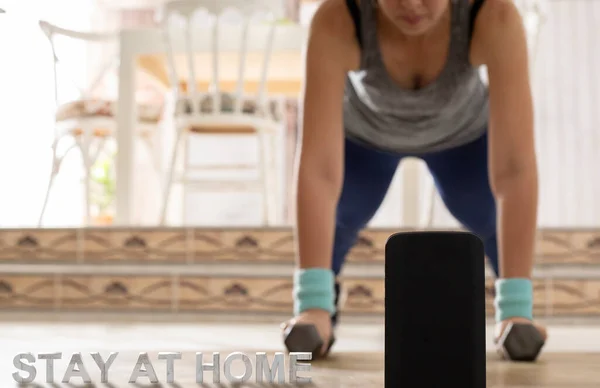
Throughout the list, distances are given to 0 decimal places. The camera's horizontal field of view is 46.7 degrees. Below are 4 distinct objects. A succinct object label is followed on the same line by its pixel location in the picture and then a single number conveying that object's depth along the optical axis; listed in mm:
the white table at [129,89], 2301
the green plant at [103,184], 4812
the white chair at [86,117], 2746
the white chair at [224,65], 2252
